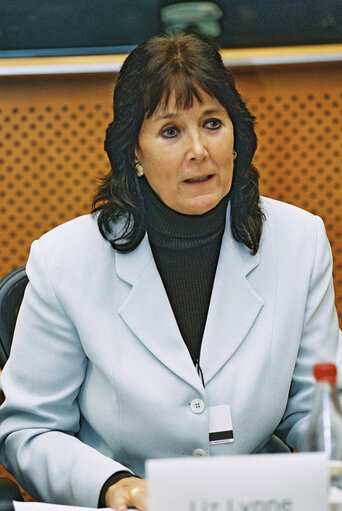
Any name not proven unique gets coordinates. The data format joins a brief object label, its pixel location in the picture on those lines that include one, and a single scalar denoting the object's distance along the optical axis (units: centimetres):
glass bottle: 239
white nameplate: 231
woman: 273
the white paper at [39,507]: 250
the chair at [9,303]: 297
